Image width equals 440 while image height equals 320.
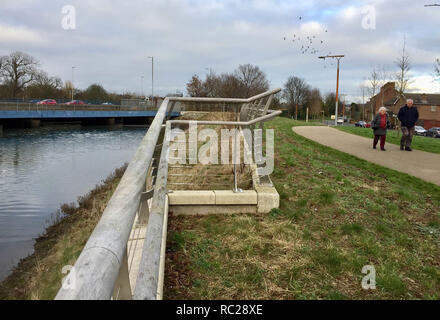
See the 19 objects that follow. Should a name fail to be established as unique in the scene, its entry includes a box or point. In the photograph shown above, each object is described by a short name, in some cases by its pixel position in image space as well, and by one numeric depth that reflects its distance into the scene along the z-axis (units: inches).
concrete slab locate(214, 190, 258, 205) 190.5
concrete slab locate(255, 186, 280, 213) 192.1
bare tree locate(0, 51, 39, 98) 2565.7
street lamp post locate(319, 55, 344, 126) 1203.2
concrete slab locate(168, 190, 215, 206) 190.9
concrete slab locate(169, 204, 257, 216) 192.4
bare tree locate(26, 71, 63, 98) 2706.7
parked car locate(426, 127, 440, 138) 1924.2
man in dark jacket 443.5
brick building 2748.5
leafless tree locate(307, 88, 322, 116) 3622.0
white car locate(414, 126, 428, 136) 2061.0
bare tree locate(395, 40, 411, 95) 871.1
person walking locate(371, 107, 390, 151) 438.6
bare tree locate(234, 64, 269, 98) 2652.6
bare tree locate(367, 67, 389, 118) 1351.9
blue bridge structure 1494.8
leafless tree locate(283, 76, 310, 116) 3882.9
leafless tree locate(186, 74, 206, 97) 2554.6
